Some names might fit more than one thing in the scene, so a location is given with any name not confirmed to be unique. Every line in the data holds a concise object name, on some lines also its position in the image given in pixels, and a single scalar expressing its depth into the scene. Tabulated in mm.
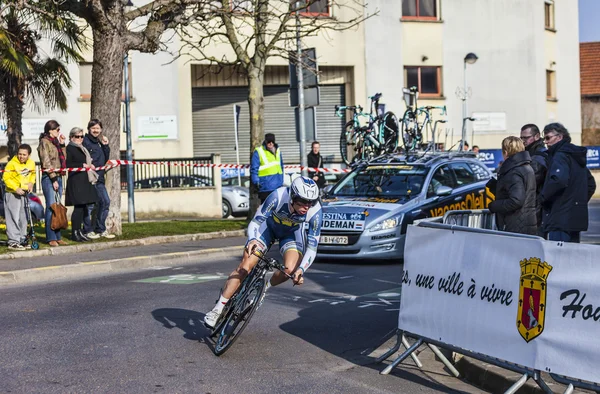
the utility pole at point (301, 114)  21594
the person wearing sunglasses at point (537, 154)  11000
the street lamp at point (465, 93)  40312
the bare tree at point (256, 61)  21500
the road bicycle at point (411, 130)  20562
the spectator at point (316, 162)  23109
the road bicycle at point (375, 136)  20422
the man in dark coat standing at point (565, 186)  10148
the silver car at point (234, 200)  29047
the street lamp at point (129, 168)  25359
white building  34812
